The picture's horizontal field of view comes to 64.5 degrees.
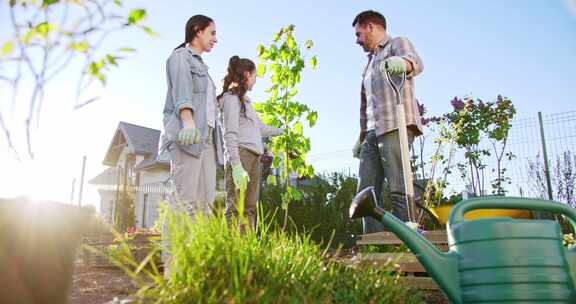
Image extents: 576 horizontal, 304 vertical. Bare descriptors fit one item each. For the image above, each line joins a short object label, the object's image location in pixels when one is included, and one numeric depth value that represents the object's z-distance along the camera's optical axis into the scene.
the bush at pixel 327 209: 5.48
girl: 3.14
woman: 2.23
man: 2.72
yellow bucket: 2.79
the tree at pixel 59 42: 1.04
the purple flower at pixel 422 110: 4.94
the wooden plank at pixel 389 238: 2.25
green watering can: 1.12
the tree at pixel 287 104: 3.96
